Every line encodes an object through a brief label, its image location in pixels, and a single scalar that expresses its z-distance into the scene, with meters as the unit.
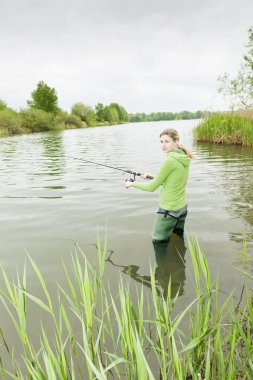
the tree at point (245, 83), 16.73
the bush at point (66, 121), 58.25
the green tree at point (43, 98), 60.23
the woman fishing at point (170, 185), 3.90
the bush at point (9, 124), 41.25
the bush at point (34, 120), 49.25
